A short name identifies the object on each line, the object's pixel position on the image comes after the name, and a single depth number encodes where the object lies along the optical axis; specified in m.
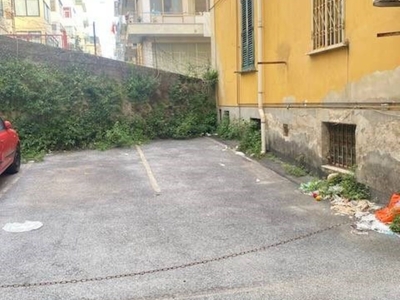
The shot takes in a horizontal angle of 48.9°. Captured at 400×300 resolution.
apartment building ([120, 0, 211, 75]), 22.38
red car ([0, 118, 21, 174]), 8.35
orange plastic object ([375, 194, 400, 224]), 5.30
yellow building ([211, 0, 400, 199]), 5.94
